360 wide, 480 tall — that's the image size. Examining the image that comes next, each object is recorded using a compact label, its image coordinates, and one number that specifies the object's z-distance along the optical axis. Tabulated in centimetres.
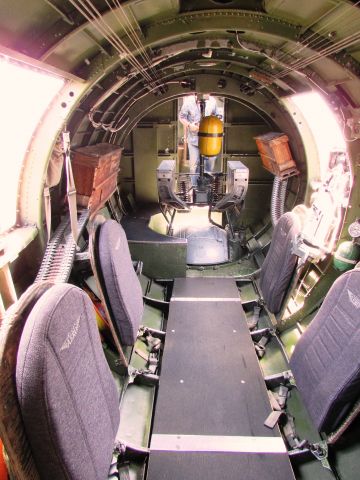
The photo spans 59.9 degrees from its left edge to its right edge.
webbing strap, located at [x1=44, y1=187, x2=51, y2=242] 246
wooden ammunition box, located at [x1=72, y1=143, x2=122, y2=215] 311
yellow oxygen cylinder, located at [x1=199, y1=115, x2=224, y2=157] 572
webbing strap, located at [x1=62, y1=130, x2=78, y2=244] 236
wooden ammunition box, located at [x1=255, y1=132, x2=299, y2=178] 483
